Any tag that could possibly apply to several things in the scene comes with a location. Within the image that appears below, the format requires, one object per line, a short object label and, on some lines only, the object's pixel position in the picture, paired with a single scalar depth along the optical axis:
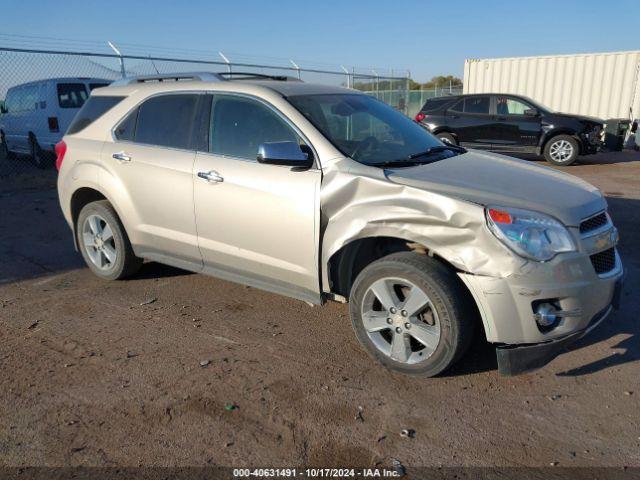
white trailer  15.70
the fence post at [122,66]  12.04
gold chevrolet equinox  2.90
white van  11.16
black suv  12.51
